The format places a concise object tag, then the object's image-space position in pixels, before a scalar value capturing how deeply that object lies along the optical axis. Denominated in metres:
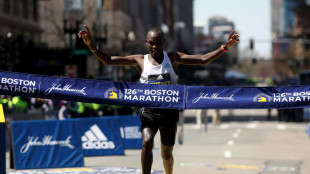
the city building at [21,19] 42.91
